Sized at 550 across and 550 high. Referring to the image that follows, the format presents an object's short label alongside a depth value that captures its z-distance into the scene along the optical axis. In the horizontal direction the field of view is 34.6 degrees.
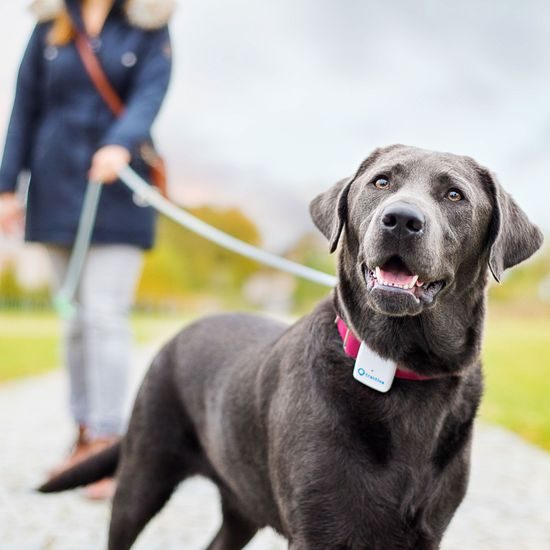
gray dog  2.61
